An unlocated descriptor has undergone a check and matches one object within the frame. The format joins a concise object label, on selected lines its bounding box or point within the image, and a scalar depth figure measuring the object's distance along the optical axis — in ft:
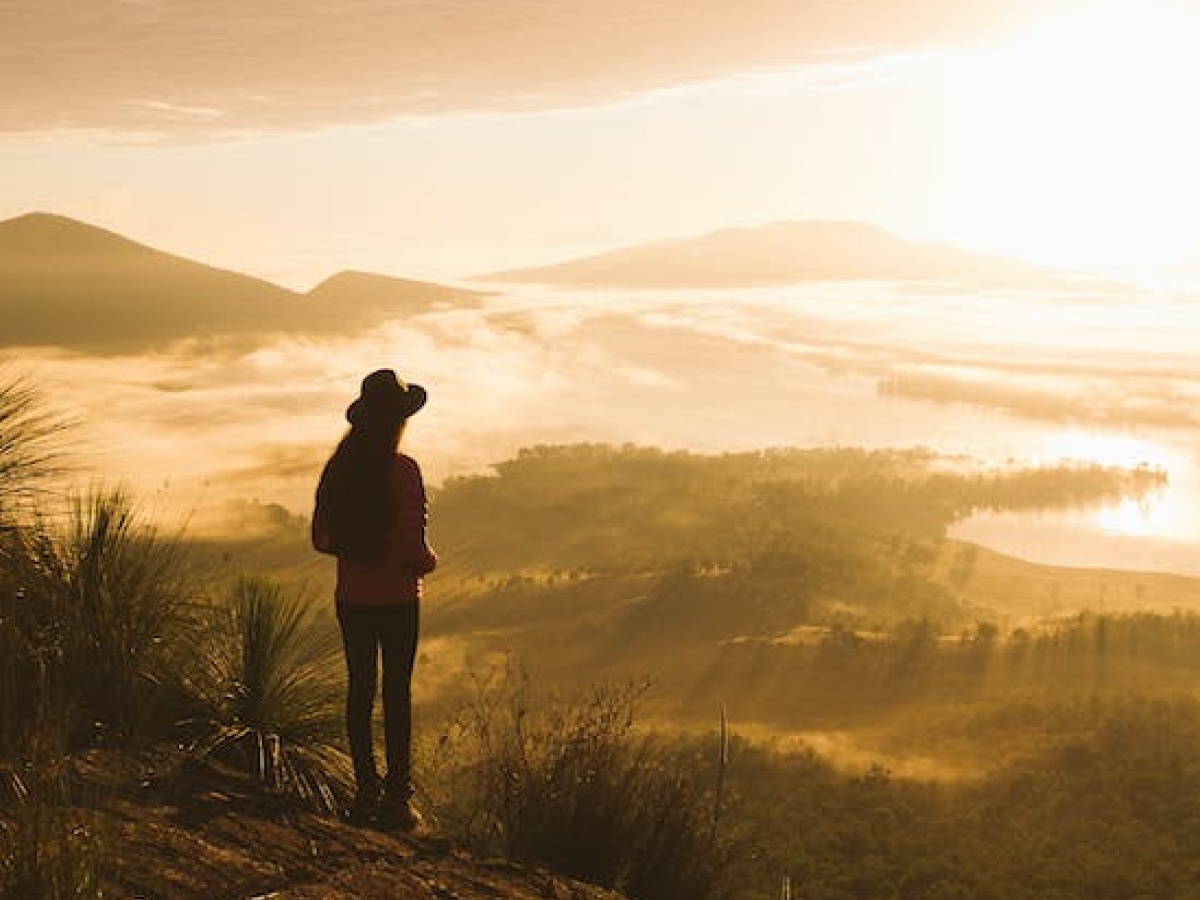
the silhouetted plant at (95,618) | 17.24
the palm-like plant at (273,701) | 17.83
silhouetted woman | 16.98
